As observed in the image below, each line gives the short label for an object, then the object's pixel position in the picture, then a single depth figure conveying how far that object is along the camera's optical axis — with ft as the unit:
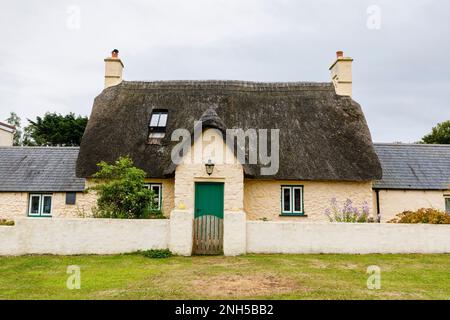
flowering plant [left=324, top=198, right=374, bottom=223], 44.82
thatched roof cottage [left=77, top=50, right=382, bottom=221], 43.01
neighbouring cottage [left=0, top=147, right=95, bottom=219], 52.90
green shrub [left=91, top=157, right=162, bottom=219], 38.73
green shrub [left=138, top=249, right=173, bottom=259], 35.46
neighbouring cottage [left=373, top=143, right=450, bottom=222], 53.16
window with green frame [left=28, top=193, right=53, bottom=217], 53.78
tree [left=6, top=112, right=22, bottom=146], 144.46
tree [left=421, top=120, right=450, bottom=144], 122.83
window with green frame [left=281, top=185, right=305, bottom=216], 48.83
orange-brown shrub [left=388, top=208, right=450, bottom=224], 40.37
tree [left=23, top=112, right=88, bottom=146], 112.57
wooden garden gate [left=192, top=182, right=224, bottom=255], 37.96
